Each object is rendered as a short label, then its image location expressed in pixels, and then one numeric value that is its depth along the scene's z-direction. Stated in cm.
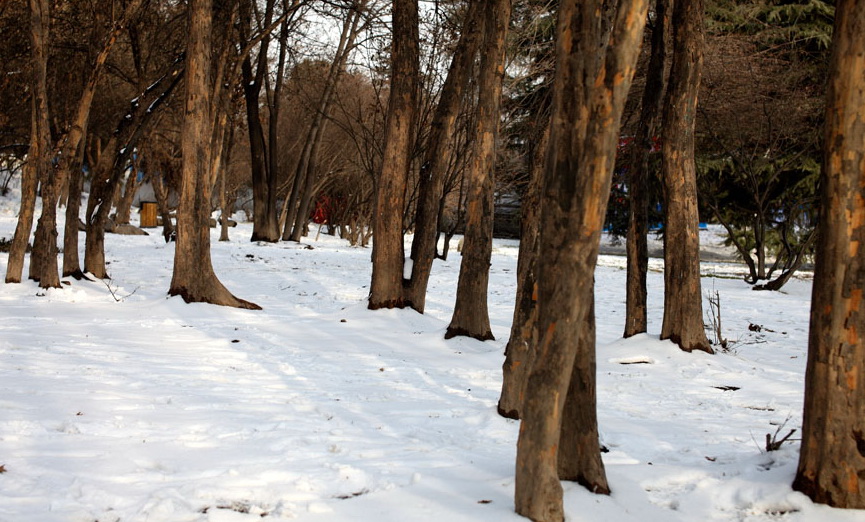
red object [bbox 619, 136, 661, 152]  1702
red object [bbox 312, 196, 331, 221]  3637
